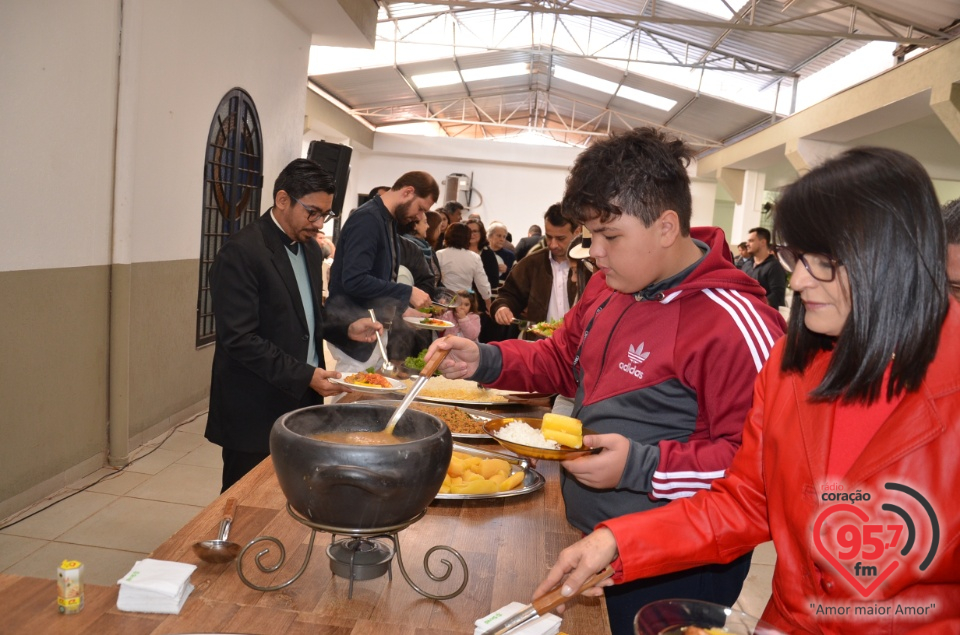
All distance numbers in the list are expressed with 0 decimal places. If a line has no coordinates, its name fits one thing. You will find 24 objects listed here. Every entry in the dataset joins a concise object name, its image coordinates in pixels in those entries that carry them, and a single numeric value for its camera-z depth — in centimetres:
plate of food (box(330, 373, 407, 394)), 260
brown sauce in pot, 132
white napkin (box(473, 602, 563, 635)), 113
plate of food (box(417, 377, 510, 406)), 270
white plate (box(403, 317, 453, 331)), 361
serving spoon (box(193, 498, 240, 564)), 132
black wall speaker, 767
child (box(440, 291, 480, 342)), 473
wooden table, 114
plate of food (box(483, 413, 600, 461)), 148
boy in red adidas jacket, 156
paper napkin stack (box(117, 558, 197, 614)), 115
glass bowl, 99
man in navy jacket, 389
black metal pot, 113
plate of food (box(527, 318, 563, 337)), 413
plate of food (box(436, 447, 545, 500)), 174
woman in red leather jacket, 104
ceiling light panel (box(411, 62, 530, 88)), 1371
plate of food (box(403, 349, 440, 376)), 334
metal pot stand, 127
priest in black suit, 270
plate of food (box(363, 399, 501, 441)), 219
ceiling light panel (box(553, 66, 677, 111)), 1372
